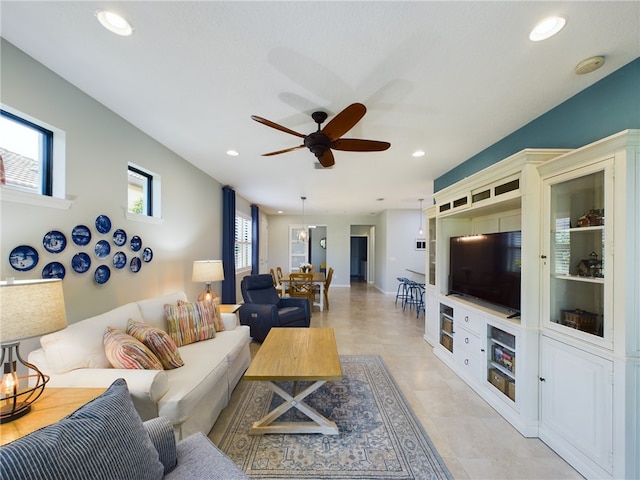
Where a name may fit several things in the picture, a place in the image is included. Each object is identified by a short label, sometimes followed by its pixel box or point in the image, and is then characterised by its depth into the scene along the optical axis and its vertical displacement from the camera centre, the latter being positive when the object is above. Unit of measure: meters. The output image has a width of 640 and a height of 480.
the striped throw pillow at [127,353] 1.80 -0.79
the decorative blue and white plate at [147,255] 2.93 -0.15
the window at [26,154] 1.72 +0.61
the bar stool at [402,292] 6.49 -1.47
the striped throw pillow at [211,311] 2.86 -0.77
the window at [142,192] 2.85 +0.59
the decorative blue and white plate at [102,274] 2.28 -0.30
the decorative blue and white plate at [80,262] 2.08 -0.18
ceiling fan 1.86 +0.86
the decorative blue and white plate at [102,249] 2.29 -0.07
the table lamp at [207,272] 3.51 -0.41
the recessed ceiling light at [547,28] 1.40 +1.20
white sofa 1.65 -0.91
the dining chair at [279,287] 6.74 -1.30
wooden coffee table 1.93 -0.98
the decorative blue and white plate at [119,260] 2.48 -0.18
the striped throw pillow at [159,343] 2.06 -0.81
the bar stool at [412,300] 6.12 -1.42
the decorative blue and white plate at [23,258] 1.68 -0.12
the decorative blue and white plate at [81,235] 2.08 +0.05
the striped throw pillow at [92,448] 0.75 -0.67
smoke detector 1.69 +1.20
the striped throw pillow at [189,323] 2.64 -0.85
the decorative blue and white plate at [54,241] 1.86 +0.00
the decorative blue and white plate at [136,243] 2.74 -0.02
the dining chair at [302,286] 5.88 -1.02
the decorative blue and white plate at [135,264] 2.72 -0.25
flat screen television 2.46 -0.26
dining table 6.04 -0.91
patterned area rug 1.74 -1.52
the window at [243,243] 6.46 -0.03
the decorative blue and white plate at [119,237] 2.48 +0.04
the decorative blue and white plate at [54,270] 1.86 -0.22
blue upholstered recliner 3.94 -1.08
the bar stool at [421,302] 5.94 -1.43
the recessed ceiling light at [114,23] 1.38 +1.20
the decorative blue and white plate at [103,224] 2.30 +0.16
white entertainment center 1.54 -0.50
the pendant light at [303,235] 7.96 +0.23
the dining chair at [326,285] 6.23 -1.02
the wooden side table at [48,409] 1.18 -0.88
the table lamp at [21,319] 1.17 -0.37
